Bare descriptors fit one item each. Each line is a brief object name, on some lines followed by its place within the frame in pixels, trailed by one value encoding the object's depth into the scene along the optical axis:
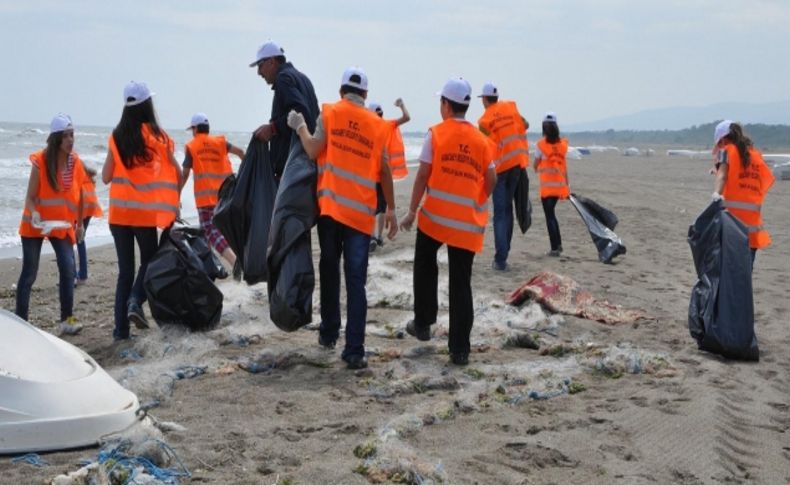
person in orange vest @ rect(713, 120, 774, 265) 7.36
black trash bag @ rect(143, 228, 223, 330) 6.78
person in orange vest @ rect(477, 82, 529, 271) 10.78
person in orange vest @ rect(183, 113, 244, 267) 9.88
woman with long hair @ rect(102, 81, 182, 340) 6.70
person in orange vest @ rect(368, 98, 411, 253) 11.43
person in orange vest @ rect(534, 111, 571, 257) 11.80
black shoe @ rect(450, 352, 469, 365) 6.25
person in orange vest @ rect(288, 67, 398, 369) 6.05
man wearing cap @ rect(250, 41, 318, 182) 6.61
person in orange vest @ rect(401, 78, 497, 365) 6.24
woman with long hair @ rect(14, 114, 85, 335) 7.33
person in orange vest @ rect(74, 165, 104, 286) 9.78
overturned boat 4.12
